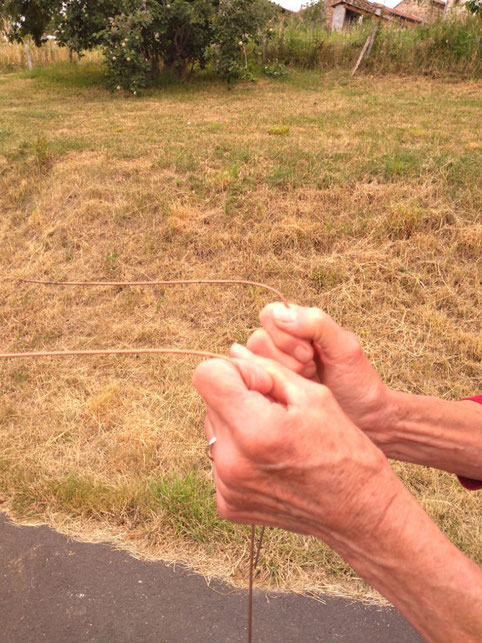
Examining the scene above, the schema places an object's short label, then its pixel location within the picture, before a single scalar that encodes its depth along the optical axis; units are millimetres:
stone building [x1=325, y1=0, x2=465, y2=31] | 24894
